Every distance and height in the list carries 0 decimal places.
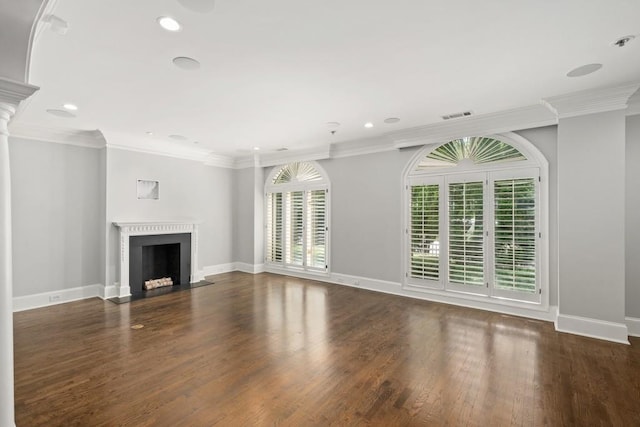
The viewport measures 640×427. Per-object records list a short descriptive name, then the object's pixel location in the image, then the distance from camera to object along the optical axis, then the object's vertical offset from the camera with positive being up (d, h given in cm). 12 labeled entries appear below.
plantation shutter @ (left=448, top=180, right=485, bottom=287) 455 -26
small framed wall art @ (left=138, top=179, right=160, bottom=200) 575 +51
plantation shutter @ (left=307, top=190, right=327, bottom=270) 633 -26
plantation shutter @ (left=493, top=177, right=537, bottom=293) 417 -27
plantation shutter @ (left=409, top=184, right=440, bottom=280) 496 -28
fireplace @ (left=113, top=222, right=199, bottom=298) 532 -74
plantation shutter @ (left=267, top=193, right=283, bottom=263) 711 -27
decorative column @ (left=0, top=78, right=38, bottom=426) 170 -25
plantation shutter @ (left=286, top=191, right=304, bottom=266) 670 -27
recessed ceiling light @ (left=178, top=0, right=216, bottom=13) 196 +139
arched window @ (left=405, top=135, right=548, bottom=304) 418 -6
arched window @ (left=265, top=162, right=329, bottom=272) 637 -3
